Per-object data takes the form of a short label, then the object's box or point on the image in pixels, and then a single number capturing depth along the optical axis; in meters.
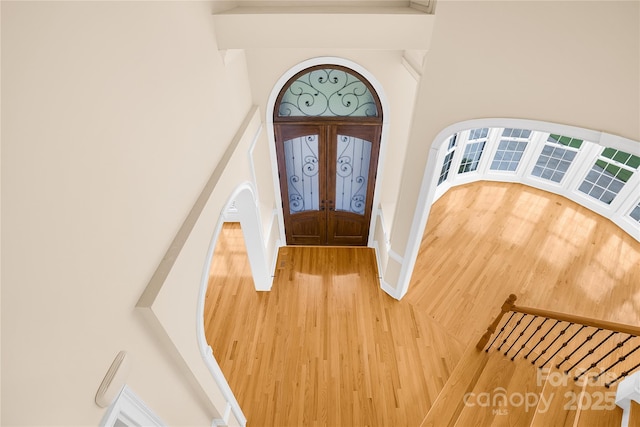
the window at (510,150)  7.31
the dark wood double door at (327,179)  4.89
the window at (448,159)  6.70
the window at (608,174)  6.36
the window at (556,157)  7.03
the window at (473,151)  7.14
